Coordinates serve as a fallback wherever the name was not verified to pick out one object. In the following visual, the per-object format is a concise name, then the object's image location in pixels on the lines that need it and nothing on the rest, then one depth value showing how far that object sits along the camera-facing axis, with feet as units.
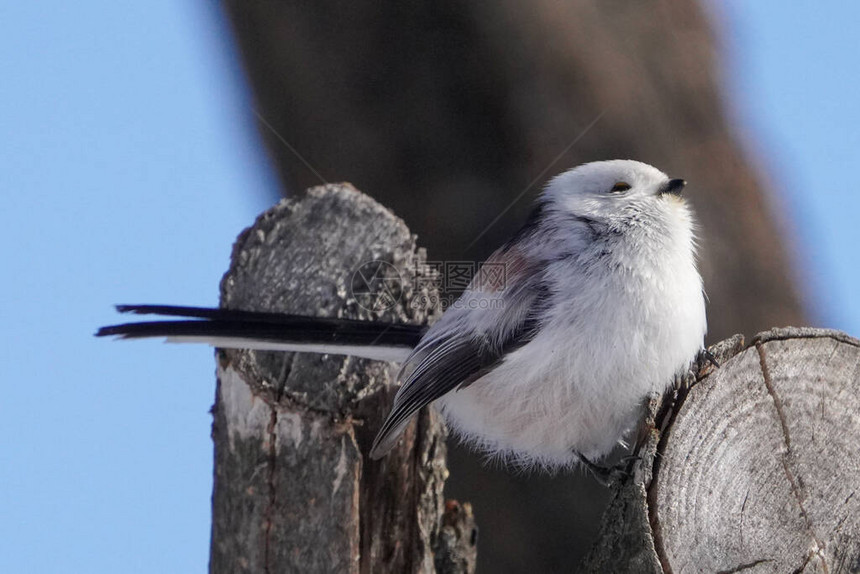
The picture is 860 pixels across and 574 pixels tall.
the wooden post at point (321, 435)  15.35
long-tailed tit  15.70
